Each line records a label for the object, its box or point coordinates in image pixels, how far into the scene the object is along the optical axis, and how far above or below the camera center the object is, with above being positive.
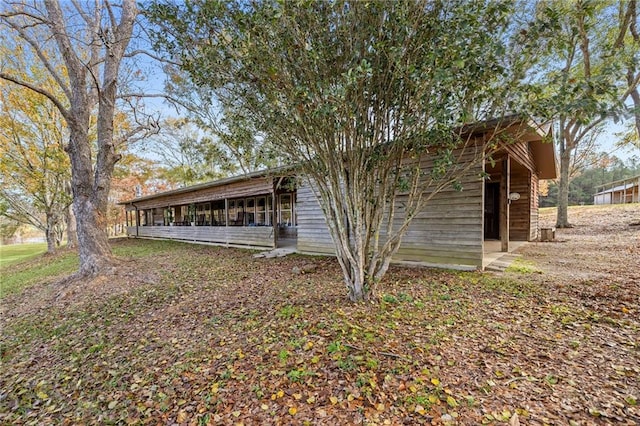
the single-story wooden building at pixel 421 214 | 5.92 -0.25
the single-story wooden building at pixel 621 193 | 21.22 +0.95
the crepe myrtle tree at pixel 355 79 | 3.01 +1.51
